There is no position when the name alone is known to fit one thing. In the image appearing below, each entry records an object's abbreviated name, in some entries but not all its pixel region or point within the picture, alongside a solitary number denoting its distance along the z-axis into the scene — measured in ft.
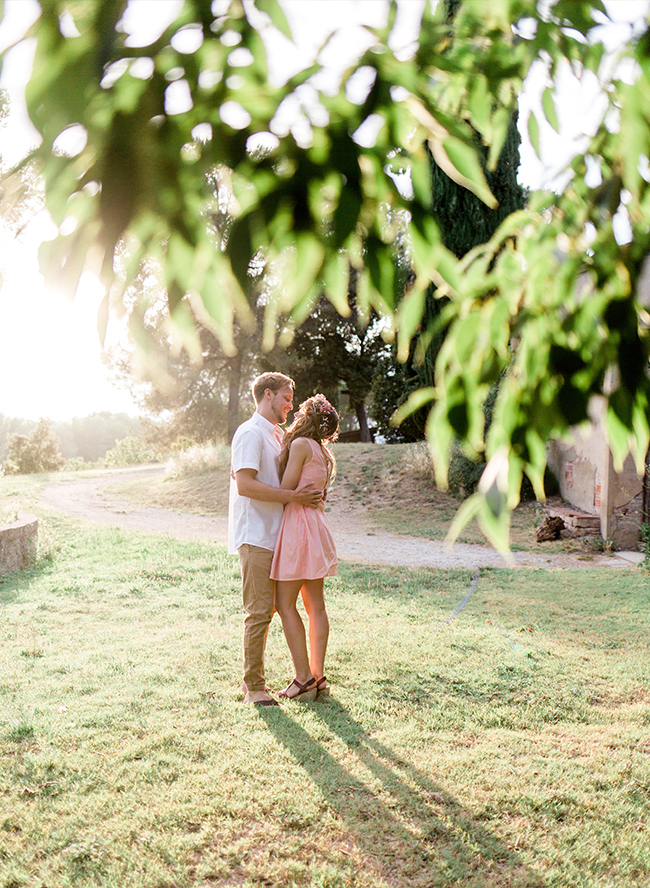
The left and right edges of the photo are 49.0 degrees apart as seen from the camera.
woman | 14.20
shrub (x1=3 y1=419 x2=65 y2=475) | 101.91
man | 14.10
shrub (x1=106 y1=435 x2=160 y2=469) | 120.16
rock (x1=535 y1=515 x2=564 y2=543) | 37.09
